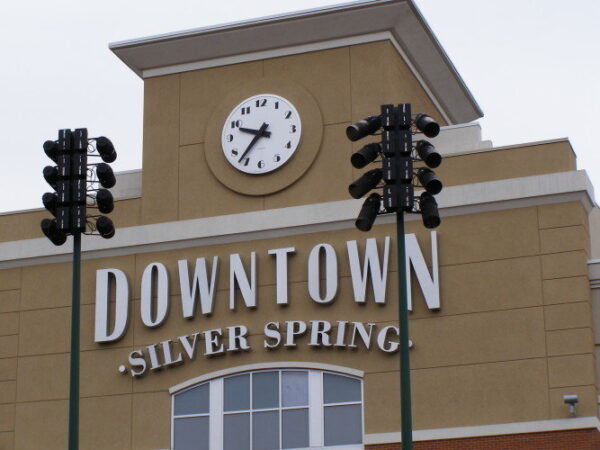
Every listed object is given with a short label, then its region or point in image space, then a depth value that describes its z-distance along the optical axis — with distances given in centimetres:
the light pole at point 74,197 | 2538
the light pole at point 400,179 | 2380
